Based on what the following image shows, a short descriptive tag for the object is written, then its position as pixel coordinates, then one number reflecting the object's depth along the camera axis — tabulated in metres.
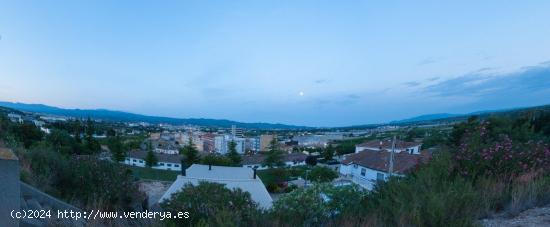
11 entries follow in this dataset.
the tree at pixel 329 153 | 51.25
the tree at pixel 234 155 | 40.76
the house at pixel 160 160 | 44.62
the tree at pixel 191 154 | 40.30
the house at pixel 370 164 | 24.26
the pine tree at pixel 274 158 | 41.67
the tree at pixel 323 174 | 25.59
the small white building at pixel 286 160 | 45.56
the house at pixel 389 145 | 36.88
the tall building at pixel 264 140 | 84.07
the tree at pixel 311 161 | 50.13
